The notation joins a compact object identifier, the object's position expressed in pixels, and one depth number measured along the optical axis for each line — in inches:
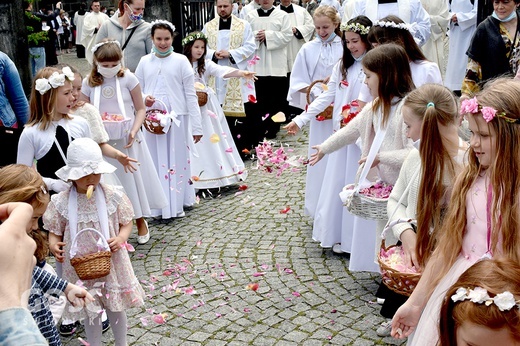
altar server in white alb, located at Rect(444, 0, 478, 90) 430.0
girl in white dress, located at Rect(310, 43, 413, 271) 188.4
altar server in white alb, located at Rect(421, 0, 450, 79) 393.4
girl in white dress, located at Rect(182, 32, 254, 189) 327.0
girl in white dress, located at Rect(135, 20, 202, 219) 293.7
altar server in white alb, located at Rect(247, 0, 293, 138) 442.3
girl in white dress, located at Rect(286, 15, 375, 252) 241.4
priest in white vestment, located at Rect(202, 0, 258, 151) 384.8
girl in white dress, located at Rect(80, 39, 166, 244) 259.3
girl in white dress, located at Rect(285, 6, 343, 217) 278.4
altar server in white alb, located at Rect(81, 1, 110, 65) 597.4
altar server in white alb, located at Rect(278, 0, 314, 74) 467.2
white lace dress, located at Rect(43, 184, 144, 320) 177.5
